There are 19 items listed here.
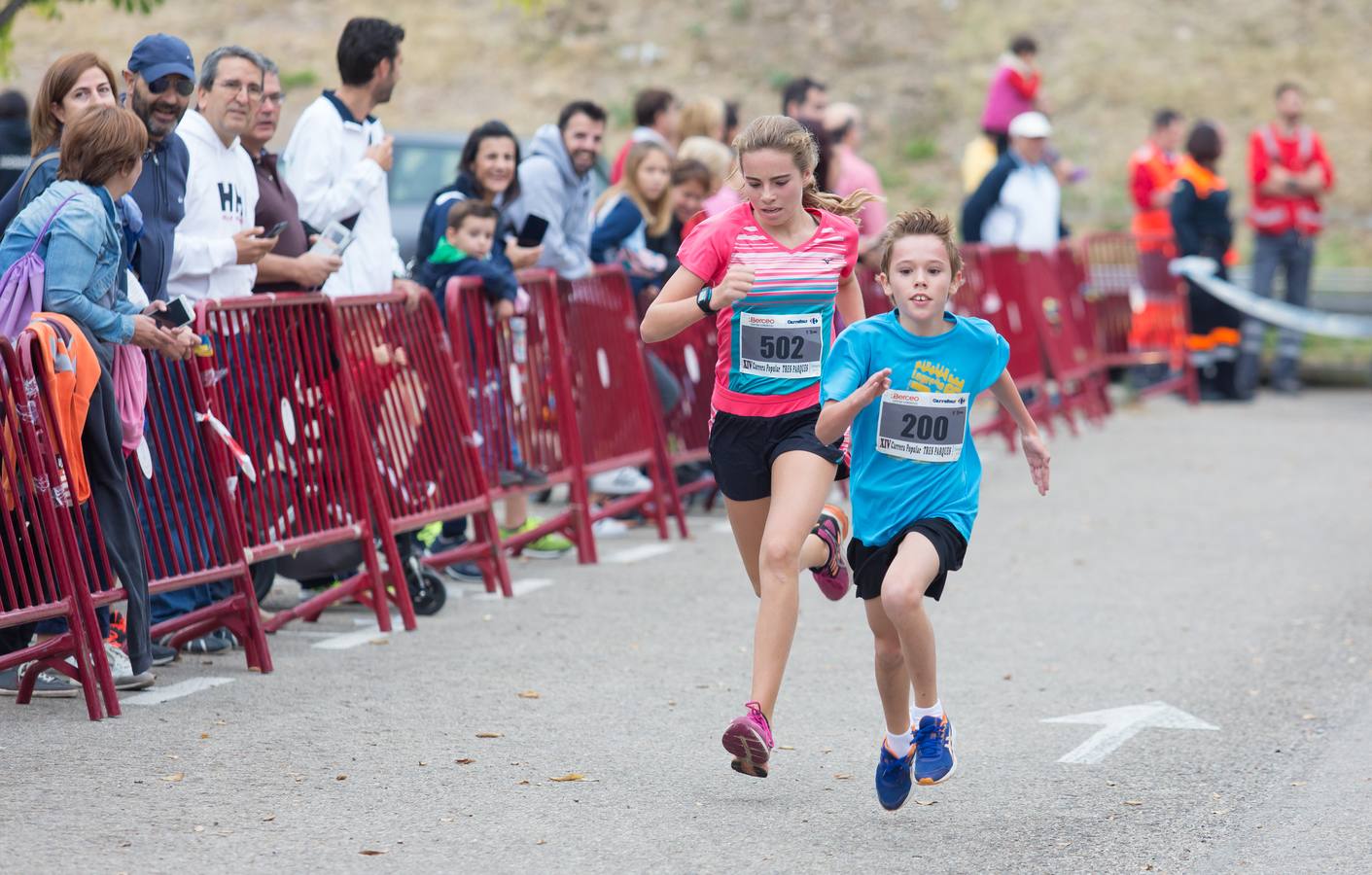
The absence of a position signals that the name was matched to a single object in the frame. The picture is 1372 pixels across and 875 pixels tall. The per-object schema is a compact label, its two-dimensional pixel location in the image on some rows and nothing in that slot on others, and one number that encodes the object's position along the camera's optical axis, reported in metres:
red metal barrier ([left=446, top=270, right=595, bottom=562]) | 18.52
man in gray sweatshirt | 20.55
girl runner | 11.91
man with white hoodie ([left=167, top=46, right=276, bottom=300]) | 15.45
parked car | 31.89
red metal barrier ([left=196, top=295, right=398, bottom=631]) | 15.00
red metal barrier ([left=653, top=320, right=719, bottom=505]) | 22.45
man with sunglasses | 14.62
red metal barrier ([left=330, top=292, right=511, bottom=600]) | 16.67
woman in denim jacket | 13.13
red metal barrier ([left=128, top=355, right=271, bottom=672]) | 14.19
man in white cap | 30.33
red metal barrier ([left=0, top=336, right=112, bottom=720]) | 12.72
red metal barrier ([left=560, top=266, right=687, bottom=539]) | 20.36
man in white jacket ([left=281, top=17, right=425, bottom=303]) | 17.50
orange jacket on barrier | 12.92
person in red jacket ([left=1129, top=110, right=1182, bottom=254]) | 36.69
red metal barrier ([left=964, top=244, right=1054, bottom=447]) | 29.20
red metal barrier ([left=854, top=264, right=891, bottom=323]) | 26.02
